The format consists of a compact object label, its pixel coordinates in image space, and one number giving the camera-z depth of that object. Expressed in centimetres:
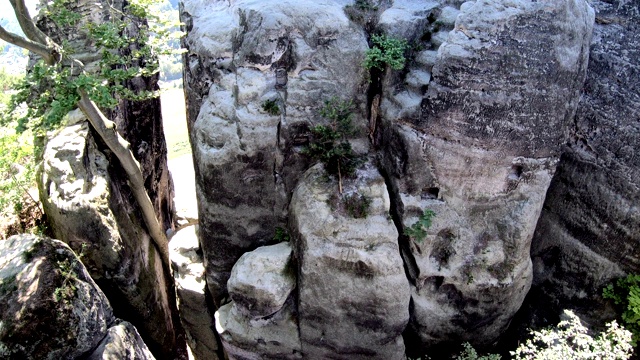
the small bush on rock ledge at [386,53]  759
